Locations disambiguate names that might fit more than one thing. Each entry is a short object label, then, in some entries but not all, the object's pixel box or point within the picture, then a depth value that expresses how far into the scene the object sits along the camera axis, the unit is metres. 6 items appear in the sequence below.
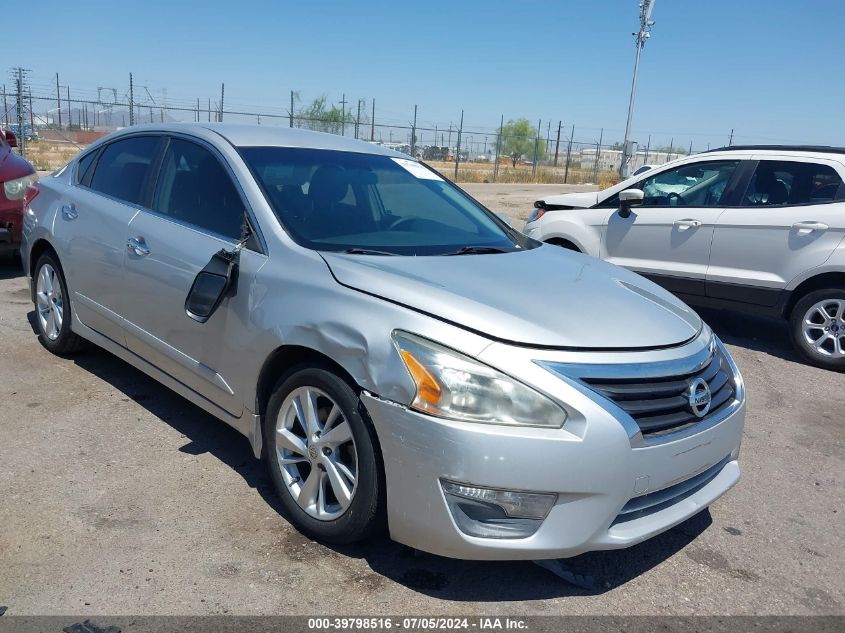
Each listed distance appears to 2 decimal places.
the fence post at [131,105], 22.19
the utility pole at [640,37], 27.67
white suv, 6.23
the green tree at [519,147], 40.56
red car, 7.20
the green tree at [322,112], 42.09
